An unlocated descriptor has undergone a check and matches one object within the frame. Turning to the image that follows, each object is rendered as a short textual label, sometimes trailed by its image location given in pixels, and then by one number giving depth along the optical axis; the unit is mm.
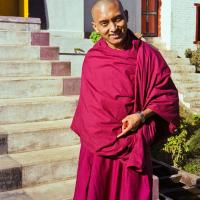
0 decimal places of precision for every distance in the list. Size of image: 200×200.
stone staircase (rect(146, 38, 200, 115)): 10719
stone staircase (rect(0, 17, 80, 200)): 4090
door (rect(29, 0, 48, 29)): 8430
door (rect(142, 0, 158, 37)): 13156
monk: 2693
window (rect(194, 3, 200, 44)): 13539
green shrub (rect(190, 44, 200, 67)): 12477
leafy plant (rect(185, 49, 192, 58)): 13052
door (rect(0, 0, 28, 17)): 8055
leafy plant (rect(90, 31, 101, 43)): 8187
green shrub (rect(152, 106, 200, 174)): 6414
